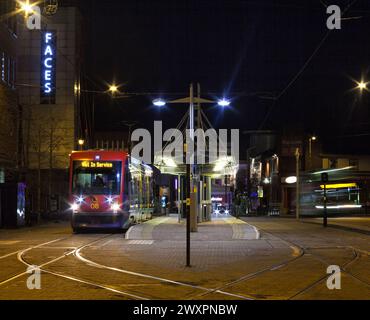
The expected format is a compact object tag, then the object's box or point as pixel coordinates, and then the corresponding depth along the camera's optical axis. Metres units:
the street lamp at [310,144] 65.12
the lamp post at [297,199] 44.41
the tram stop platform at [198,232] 23.55
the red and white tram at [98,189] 26.86
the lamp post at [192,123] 19.59
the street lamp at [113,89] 36.88
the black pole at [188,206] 14.68
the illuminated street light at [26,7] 23.21
